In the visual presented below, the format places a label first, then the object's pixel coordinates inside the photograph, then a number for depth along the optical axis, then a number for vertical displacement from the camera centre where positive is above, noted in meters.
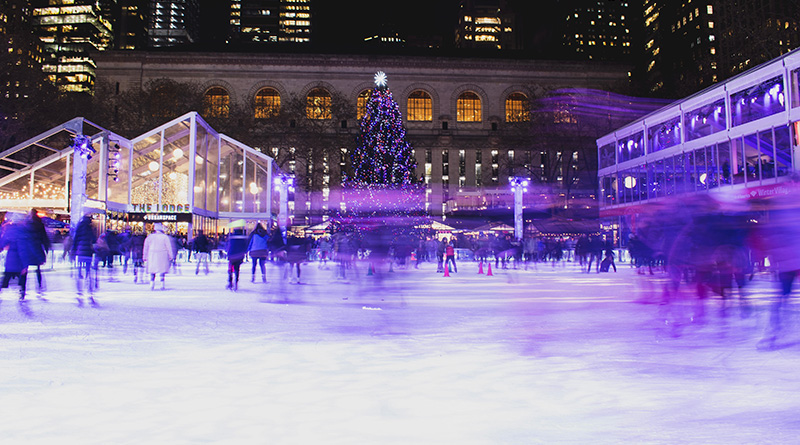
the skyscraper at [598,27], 177.12 +68.43
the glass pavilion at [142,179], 31.00 +4.39
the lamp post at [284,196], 36.84 +4.01
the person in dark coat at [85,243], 12.02 +0.32
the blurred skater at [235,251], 13.23 +0.12
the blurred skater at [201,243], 20.36 +0.48
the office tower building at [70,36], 136.00 +53.44
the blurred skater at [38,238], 9.88 +0.36
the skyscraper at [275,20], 181.62 +74.08
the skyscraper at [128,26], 155.25 +62.67
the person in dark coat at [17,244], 9.68 +0.26
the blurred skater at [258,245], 14.84 +0.28
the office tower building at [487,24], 161.50 +64.05
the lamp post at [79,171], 22.52 +3.50
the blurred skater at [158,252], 12.55 +0.11
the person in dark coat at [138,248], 17.69 +0.31
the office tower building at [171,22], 167.00 +72.14
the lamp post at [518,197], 33.25 +3.23
